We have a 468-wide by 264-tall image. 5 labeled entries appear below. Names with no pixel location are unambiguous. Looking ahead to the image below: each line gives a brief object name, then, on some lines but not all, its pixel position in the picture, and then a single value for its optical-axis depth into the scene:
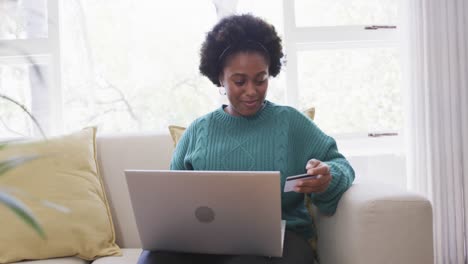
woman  1.35
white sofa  1.08
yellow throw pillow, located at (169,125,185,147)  1.66
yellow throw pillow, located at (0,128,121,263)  1.43
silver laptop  1.02
